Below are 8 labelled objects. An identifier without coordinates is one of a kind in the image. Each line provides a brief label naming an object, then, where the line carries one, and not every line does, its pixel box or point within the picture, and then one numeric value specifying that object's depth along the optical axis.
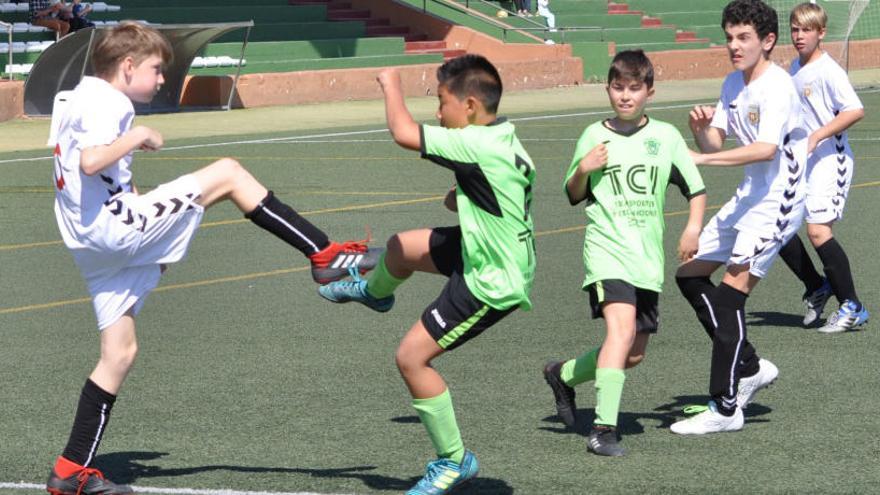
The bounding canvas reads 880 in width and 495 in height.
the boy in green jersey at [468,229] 9.68
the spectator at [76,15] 48.51
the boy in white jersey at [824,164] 15.72
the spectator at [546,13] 64.78
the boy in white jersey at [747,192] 12.06
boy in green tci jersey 11.02
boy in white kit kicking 9.60
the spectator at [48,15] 48.41
